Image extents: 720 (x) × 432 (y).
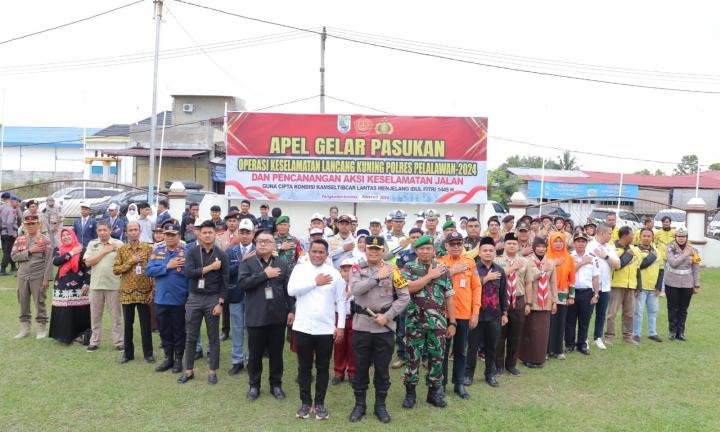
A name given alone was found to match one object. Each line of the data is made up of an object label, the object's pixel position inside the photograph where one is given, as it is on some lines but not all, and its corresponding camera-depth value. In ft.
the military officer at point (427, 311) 17.53
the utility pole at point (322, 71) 61.21
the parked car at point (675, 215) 63.00
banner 45.11
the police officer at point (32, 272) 24.84
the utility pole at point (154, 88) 50.16
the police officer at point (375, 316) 16.66
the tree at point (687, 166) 198.78
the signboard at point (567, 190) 117.70
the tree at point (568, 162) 183.62
